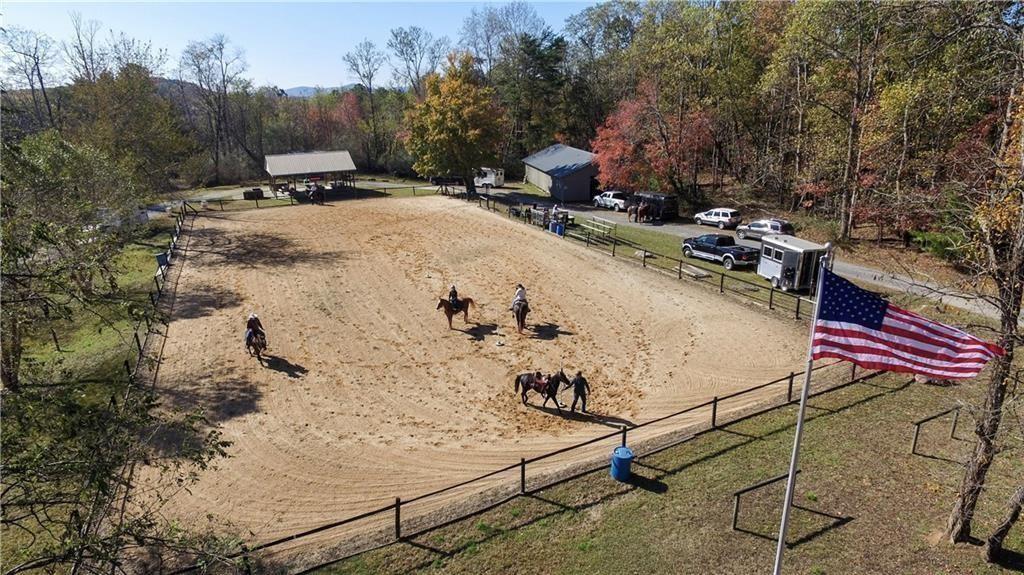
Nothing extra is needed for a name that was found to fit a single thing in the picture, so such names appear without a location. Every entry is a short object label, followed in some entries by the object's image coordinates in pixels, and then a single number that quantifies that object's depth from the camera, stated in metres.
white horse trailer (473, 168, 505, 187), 59.88
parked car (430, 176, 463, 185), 59.94
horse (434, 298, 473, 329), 21.25
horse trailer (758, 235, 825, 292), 24.64
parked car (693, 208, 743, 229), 38.91
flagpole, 7.86
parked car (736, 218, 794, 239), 34.53
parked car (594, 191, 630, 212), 45.72
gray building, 49.91
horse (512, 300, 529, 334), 20.81
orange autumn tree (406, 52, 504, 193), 49.78
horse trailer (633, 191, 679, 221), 41.81
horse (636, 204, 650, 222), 41.12
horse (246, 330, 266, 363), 18.91
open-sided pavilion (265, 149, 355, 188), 51.94
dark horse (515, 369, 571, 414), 15.71
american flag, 8.12
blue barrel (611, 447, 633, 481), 12.08
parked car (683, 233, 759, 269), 28.47
